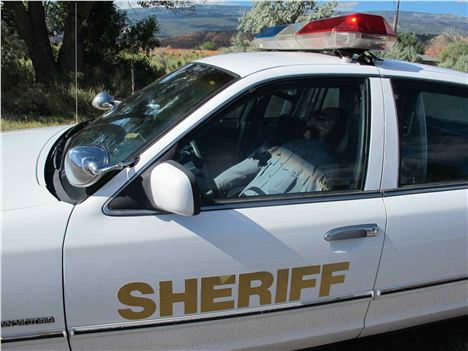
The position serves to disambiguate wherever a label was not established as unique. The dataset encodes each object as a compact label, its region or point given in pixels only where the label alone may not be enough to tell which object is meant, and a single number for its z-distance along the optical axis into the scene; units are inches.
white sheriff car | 71.8
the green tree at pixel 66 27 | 426.6
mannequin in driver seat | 86.5
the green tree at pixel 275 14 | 575.5
